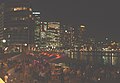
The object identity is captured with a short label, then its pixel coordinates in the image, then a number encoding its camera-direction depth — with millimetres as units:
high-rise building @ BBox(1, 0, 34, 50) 126062
